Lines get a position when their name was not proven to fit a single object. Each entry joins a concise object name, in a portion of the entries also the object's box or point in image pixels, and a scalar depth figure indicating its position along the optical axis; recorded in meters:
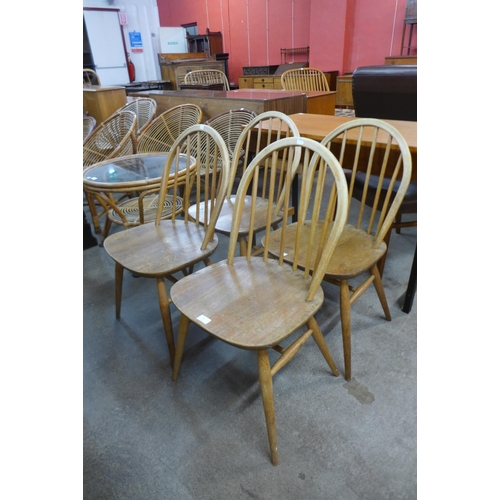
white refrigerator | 8.13
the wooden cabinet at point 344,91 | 5.78
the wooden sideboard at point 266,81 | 6.16
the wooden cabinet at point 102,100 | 3.51
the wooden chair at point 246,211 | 1.54
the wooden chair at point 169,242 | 1.33
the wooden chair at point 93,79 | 4.79
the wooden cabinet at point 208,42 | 7.92
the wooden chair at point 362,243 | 1.24
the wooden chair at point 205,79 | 4.64
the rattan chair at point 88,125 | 2.85
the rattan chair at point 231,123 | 2.42
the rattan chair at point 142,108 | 3.10
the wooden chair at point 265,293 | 1.00
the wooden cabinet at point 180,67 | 6.34
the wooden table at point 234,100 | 2.67
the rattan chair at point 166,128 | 2.81
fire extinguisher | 8.56
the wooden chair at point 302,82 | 4.00
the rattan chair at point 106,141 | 2.61
